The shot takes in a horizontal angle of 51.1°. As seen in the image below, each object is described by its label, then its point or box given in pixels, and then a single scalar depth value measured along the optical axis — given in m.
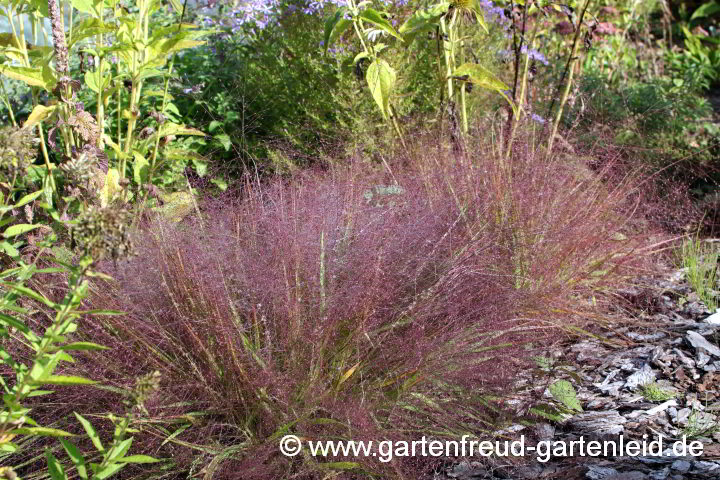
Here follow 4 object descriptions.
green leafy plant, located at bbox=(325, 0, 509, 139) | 3.17
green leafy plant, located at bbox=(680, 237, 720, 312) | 3.06
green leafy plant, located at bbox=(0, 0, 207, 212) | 2.60
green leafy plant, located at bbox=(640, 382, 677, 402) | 2.46
